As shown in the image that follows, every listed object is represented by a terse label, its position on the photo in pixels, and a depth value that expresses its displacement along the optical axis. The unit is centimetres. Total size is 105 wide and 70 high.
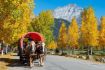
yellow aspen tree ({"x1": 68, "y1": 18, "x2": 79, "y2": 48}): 5242
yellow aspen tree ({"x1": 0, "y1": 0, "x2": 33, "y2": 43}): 1594
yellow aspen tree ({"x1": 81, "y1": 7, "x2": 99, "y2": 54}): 4105
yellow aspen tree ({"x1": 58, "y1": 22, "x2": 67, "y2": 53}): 5537
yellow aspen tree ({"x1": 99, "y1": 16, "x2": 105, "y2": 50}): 4929
